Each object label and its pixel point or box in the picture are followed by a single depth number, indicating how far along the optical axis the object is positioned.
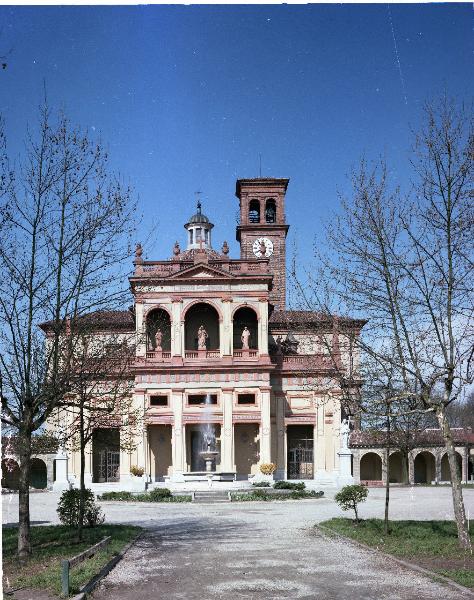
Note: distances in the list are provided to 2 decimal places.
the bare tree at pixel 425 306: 16.09
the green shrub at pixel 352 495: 21.89
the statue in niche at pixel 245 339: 47.59
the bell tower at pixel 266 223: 62.03
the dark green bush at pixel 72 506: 20.31
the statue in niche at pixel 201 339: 47.62
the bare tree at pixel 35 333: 15.25
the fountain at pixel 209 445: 42.91
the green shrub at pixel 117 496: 36.88
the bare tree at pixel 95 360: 16.08
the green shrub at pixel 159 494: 36.82
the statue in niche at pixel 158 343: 47.94
